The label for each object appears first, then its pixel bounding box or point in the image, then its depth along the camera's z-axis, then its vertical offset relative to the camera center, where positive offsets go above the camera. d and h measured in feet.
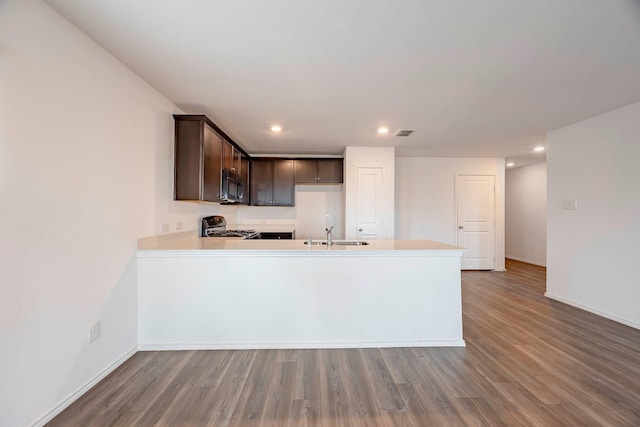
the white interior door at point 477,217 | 18.02 -0.19
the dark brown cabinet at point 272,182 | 16.66 +2.04
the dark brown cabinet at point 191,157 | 9.32 +2.04
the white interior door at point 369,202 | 15.17 +0.71
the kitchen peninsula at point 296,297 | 7.80 -2.51
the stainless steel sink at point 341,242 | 9.61 -1.07
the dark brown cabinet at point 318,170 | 16.63 +2.80
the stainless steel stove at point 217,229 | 12.10 -0.74
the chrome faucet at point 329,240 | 8.96 -0.90
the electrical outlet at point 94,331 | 6.07 -2.76
